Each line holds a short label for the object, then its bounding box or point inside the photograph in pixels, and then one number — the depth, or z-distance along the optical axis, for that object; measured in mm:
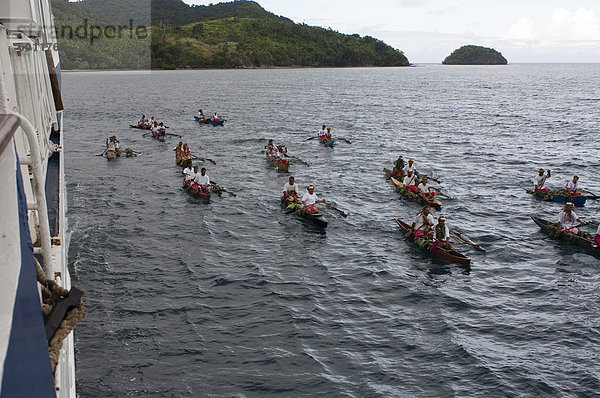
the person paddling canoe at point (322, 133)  50828
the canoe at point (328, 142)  50344
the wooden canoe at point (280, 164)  38938
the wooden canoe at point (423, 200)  30000
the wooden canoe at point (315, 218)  26062
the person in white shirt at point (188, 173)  32500
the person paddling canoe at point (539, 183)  32438
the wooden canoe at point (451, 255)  21769
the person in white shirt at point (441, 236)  22625
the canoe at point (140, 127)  58419
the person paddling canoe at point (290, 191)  29203
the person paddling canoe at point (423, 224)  23570
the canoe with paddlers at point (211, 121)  62562
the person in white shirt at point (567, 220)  24209
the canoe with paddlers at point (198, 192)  31050
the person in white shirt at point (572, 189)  30484
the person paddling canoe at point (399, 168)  36406
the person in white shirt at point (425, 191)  30395
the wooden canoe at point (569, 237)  22984
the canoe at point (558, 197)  30391
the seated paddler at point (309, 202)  26781
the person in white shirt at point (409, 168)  33700
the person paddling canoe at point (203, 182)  31188
